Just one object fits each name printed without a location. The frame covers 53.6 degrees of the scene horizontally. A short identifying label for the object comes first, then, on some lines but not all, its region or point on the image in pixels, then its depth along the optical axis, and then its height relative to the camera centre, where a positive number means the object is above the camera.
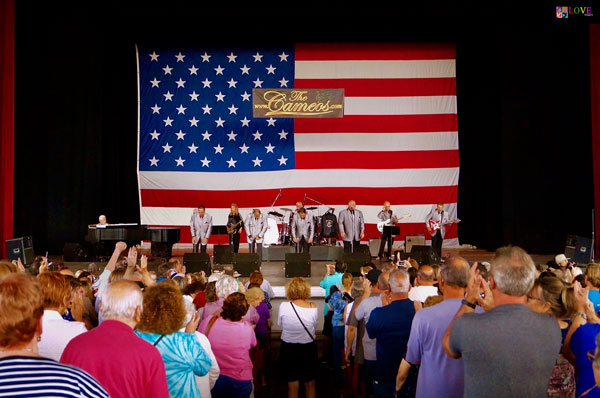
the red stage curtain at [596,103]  12.80 +2.32
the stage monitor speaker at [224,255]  11.88 -0.85
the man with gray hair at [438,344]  3.03 -0.70
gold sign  15.45 +2.85
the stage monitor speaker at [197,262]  10.70 -0.89
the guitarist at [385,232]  12.98 -0.46
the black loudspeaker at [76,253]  12.62 -0.83
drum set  13.84 -0.50
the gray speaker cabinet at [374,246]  13.82 -0.82
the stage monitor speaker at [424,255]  11.02 -0.84
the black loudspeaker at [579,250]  11.73 -0.83
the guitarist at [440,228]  13.16 -0.37
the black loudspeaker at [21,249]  11.68 -0.69
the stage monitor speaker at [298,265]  10.98 -0.99
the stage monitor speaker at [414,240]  13.94 -0.70
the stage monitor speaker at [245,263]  10.62 -0.91
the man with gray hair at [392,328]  3.78 -0.75
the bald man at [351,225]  13.36 -0.31
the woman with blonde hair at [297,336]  4.90 -1.03
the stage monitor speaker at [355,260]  10.20 -0.86
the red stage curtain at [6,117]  12.16 +2.05
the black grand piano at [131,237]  12.47 -0.49
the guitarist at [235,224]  13.16 -0.26
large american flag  16.08 +2.03
